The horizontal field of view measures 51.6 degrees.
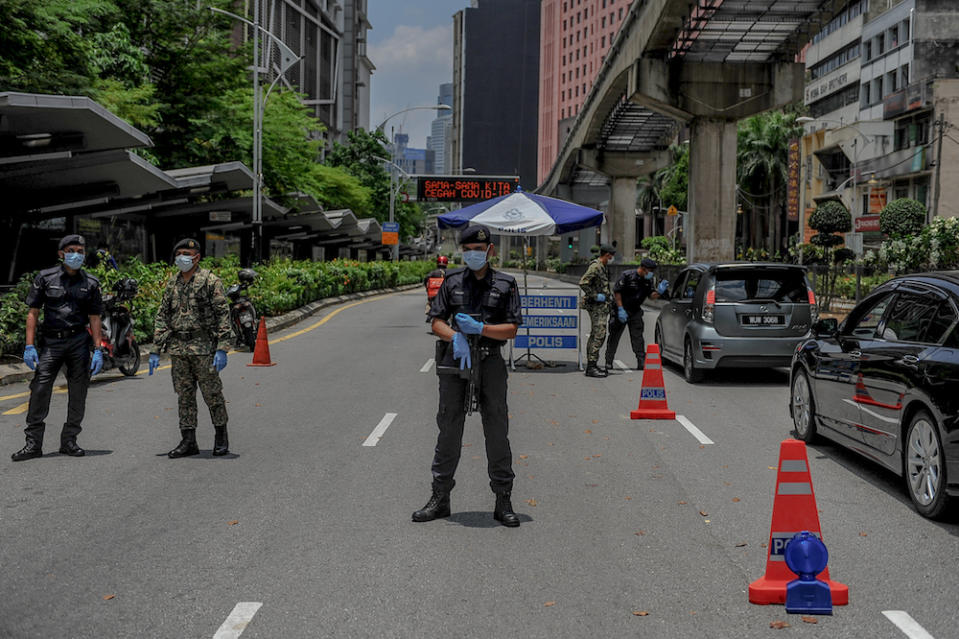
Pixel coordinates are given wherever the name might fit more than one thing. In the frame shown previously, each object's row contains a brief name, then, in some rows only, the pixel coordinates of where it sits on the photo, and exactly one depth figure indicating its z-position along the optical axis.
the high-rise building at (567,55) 144.00
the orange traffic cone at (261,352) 16.98
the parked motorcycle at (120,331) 14.09
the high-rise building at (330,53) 89.00
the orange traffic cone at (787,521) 5.05
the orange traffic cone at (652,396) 11.29
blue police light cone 4.89
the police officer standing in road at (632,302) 16.16
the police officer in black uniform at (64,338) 8.85
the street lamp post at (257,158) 31.45
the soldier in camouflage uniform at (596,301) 15.63
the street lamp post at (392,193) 54.86
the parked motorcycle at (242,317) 18.80
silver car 14.41
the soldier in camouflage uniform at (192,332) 8.76
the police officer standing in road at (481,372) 6.56
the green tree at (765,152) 75.56
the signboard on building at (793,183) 69.31
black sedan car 6.54
